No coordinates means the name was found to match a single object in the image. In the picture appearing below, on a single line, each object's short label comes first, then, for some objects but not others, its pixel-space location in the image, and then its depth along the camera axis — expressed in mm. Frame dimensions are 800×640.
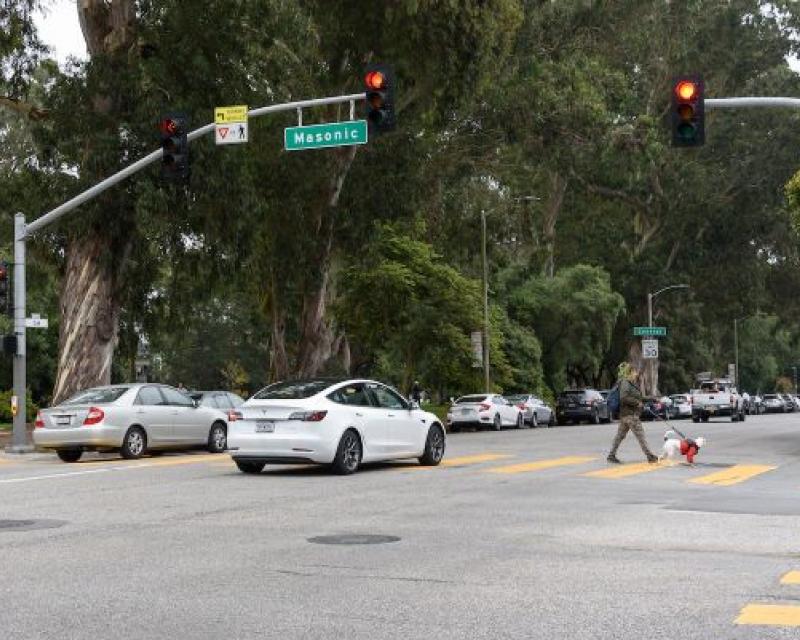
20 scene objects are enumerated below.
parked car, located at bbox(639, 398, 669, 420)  57562
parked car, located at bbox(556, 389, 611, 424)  54281
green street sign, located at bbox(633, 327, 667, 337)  62938
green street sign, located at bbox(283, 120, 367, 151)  23875
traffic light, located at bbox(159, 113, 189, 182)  23047
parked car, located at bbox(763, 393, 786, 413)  88938
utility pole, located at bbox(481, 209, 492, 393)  46781
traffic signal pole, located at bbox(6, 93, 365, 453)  25062
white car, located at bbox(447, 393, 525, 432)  44781
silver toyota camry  22245
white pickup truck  55594
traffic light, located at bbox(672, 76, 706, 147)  19438
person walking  21297
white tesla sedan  17422
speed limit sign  62731
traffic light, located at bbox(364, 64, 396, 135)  21266
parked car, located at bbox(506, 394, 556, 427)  48844
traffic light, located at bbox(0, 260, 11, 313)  26511
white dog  20938
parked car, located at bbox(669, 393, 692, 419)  67375
